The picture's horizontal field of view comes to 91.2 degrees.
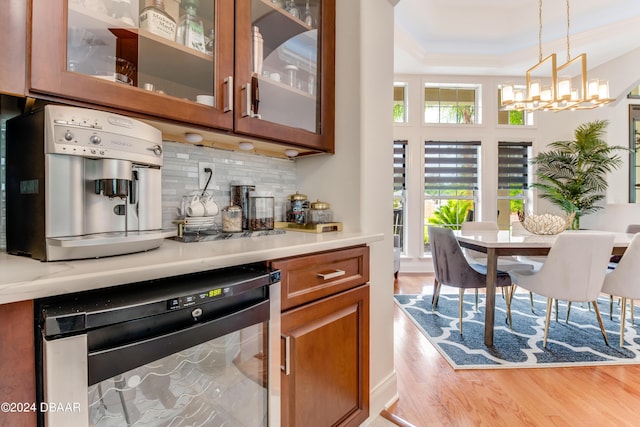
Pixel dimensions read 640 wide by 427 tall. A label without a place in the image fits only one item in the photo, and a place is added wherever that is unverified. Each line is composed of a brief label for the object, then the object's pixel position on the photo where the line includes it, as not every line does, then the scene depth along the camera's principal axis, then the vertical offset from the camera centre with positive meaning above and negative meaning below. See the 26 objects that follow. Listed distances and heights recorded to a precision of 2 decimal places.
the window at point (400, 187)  5.00 +0.42
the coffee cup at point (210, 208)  1.29 +0.02
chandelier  2.99 +1.17
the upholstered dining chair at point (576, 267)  2.16 -0.38
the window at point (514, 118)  5.07 +1.56
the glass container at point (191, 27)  1.14 +0.68
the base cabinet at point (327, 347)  1.04 -0.50
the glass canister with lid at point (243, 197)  1.47 +0.08
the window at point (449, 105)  5.07 +1.76
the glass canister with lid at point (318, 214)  1.57 +0.00
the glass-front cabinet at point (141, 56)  0.80 +0.49
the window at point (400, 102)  5.01 +1.80
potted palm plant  4.40 +0.64
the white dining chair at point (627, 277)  2.28 -0.47
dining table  2.33 -0.28
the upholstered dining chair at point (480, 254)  3.14 -0.45
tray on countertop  1.49 -0.07
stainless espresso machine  0.75 +0.08
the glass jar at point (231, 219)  1.37 -0.03
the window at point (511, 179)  5.06 +0.56
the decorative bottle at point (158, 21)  1.04 +0.65
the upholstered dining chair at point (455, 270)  2.57 -0.47
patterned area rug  2.13 -0.98
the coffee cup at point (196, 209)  1.25 +0.02
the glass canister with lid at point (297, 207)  1.67 +0.03
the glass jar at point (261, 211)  1.46 +0.01
